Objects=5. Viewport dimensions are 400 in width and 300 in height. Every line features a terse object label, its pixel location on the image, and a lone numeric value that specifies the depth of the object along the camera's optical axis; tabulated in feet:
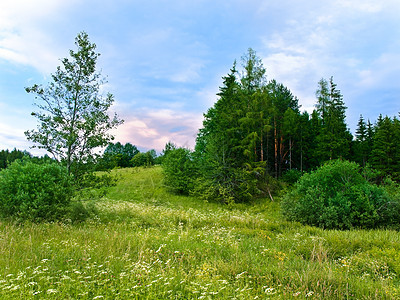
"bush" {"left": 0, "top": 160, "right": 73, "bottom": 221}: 29.73
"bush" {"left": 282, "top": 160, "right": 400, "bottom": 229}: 42.09
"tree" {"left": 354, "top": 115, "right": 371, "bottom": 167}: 128.26
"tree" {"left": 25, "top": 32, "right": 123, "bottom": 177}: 36.78
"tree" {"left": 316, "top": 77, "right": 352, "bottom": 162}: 104.89
